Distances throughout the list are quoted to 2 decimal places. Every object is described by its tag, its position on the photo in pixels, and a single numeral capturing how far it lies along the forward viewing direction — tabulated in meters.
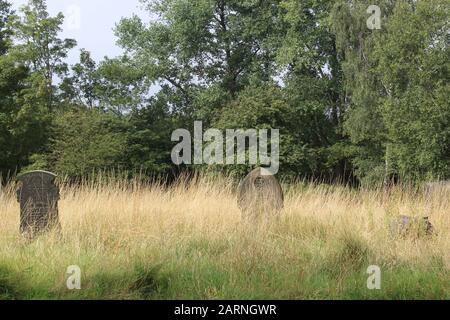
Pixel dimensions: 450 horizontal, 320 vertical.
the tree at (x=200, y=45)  36.28
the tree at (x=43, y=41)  33.72
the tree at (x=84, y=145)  27.44
